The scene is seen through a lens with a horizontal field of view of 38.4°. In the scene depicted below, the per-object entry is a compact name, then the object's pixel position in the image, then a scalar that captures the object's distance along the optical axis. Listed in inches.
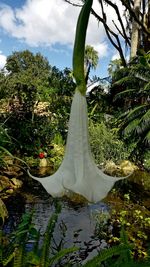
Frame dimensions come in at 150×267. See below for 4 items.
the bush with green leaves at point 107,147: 206.2
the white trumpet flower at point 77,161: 15.1
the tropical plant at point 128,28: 256.2
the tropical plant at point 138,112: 186.6
